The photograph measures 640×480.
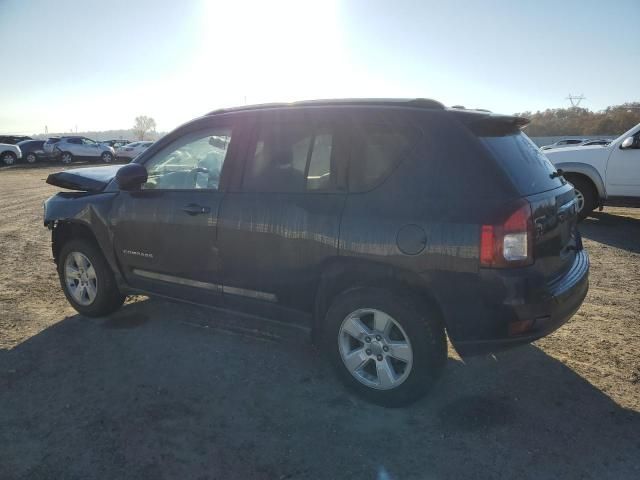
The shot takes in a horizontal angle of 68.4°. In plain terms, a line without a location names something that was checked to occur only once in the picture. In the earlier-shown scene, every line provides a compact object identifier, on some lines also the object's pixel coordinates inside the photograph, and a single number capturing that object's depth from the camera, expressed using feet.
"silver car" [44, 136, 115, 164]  99.86
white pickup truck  26.58
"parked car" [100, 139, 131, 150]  133.52
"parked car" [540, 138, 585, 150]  103.16
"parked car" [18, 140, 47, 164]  97.04
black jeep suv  8.67
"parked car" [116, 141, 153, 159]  110.22
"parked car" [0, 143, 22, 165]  89.25
